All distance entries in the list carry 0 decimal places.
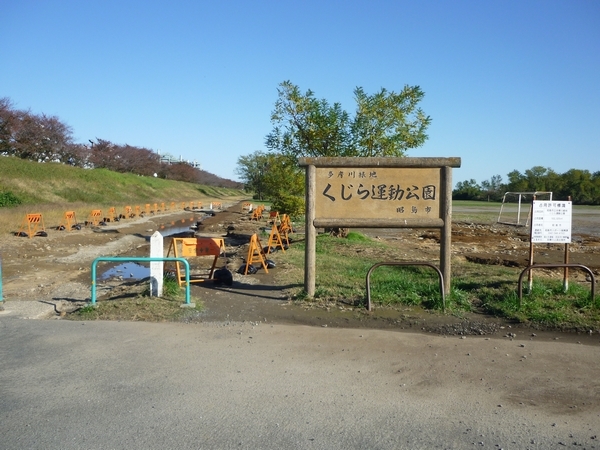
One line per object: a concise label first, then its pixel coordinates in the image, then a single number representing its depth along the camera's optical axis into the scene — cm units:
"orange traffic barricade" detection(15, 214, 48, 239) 2408
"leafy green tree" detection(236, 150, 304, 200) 2301
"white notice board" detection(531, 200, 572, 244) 1007
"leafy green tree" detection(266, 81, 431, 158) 2048
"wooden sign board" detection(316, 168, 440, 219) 1026
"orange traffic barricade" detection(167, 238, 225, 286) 1134
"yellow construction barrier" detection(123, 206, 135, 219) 3981
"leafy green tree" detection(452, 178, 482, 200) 9949
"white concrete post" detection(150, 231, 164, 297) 974
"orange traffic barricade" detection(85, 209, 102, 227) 3209
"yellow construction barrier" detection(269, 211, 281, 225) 2704
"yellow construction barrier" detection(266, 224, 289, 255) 1779
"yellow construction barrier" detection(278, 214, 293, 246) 2234
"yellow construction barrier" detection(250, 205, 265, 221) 4150
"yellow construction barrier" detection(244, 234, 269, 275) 1350
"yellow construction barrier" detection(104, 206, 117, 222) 3555
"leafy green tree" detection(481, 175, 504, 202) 9286
